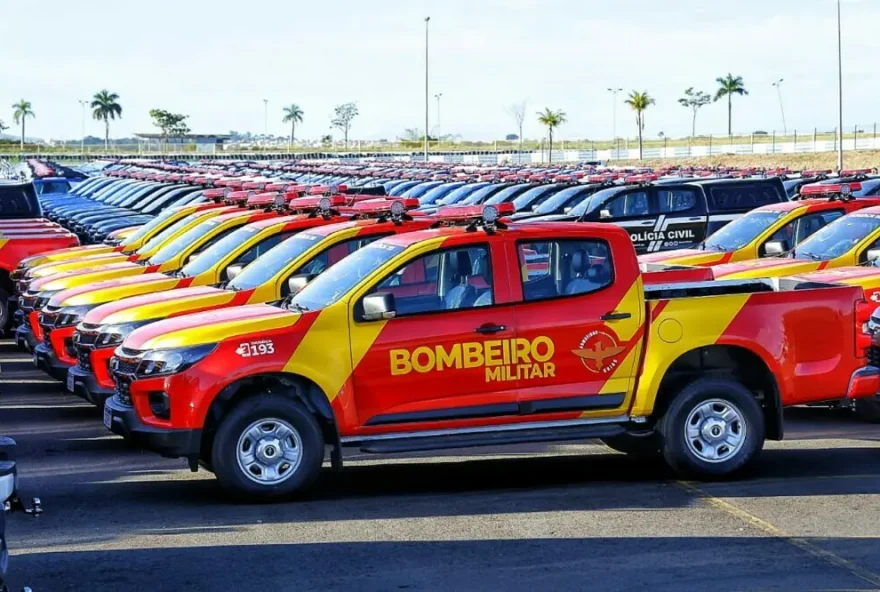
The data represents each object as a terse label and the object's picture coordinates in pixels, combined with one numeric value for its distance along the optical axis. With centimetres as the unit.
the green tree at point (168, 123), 17038
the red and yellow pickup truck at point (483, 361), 913
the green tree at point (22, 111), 16788
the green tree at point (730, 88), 13075
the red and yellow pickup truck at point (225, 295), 1172
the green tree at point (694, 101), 13738
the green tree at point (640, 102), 10600
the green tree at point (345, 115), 17850
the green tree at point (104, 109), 16212
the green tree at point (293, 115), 18838
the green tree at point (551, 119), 11400
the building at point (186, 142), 14812
